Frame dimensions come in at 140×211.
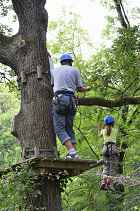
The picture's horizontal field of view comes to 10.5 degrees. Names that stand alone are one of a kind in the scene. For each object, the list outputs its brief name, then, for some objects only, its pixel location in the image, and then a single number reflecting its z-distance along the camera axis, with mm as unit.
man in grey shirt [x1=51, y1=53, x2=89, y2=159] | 10550
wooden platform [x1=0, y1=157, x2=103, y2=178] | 9597
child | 13158
